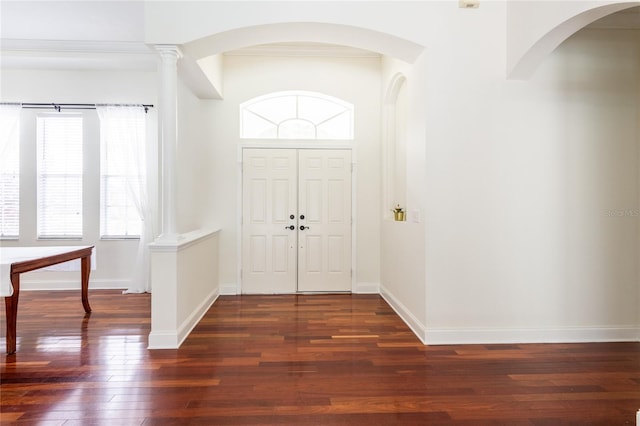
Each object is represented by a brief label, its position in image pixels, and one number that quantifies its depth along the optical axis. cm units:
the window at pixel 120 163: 527
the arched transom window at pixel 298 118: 530
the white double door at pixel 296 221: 525
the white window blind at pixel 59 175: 529
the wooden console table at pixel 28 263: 311
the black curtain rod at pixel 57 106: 522
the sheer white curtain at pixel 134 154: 525
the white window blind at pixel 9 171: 518
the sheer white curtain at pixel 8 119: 517
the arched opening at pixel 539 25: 253
